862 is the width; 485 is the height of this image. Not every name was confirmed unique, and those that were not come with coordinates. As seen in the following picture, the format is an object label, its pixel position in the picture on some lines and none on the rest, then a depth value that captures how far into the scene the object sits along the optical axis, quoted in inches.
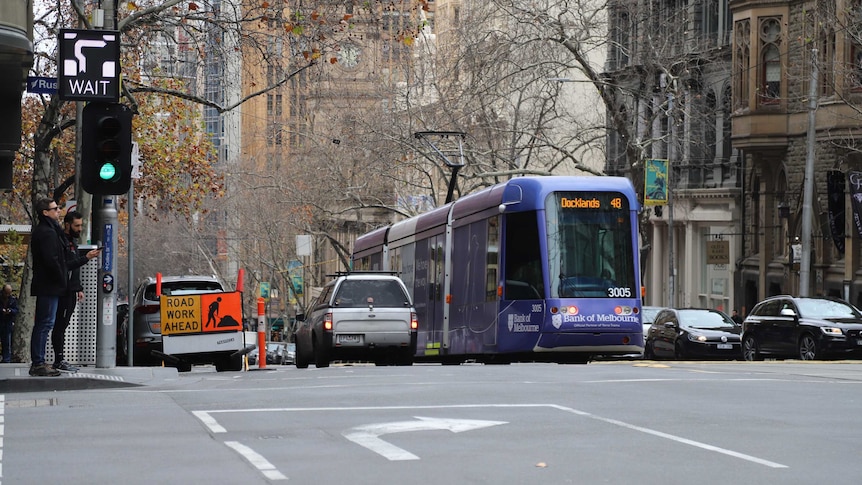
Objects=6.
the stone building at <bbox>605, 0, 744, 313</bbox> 2128.4
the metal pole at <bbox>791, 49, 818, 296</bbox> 1633.9
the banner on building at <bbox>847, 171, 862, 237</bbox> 1662.2
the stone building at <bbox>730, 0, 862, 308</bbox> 1720.0
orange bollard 1096.2
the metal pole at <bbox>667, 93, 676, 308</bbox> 1921.8
